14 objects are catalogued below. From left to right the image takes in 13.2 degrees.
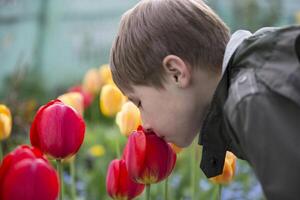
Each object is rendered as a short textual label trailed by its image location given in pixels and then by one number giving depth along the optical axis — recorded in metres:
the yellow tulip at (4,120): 1.90
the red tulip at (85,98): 2.62
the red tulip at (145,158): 1.72
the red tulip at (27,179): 1.48
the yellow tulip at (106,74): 2.64
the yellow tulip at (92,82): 3.21
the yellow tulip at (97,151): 2.76
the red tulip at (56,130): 1.69
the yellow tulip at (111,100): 2.11
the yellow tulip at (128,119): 1.93
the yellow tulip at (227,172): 1.88
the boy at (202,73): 1.65
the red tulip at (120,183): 1.78
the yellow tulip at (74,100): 2.18
